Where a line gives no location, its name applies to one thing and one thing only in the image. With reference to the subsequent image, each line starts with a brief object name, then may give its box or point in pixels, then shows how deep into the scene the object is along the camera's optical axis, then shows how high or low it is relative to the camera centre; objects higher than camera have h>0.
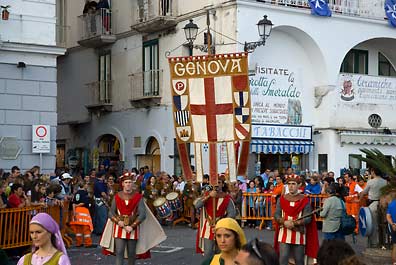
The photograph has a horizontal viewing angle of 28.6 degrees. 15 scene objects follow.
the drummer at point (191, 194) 22.95 -0.74
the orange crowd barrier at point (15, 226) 14.52 -1.06
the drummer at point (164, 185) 23.22 -0.47
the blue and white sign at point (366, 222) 14.03 -0.97
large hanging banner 12.16 +1.08
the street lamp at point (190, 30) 22.78 +4.12
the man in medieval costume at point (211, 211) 12.09 -0.66
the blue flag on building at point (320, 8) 27.97 +5.82
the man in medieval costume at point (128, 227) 12.25 -0.92
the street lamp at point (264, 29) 23.38 +4.25
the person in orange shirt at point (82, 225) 17.98 -1.28
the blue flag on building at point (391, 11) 30.41 +6.18
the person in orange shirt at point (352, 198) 21.61 -0.84
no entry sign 22.23 +0.89
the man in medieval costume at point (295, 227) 11.74 -0.88
